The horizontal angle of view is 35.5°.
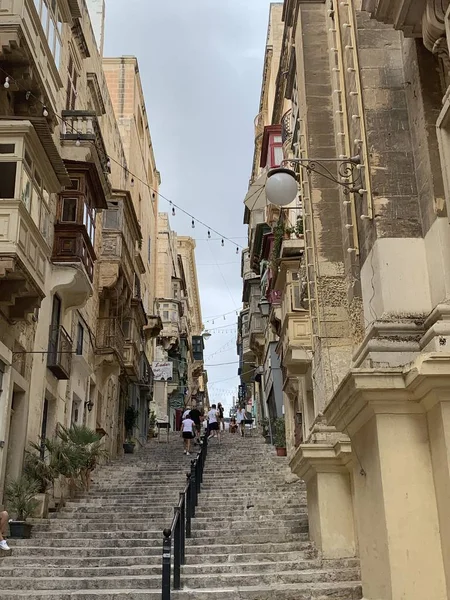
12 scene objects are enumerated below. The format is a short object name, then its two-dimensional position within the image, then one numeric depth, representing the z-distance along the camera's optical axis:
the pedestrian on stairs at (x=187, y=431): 24.56
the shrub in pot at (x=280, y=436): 24.42
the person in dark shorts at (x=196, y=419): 26.45
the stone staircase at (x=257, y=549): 8.65
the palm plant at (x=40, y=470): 15.70
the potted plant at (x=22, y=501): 13.05
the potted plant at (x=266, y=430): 30.96
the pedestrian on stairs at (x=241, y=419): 35.16
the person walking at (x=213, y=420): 28.12
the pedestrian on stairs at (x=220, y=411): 36.27
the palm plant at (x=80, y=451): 16.34
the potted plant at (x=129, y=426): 30.45
